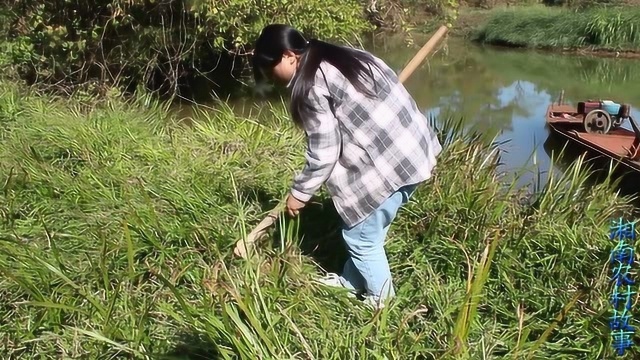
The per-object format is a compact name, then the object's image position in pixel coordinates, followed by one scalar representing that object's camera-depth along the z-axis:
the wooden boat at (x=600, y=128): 7.37
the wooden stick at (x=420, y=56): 3.34
